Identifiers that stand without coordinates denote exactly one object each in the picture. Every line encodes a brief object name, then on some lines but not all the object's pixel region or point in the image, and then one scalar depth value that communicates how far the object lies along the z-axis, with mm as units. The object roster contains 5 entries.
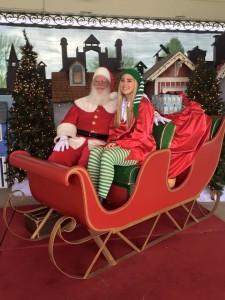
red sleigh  2133
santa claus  3080
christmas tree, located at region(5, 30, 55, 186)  4207
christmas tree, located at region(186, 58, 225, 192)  4141
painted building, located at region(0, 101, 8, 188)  4517
